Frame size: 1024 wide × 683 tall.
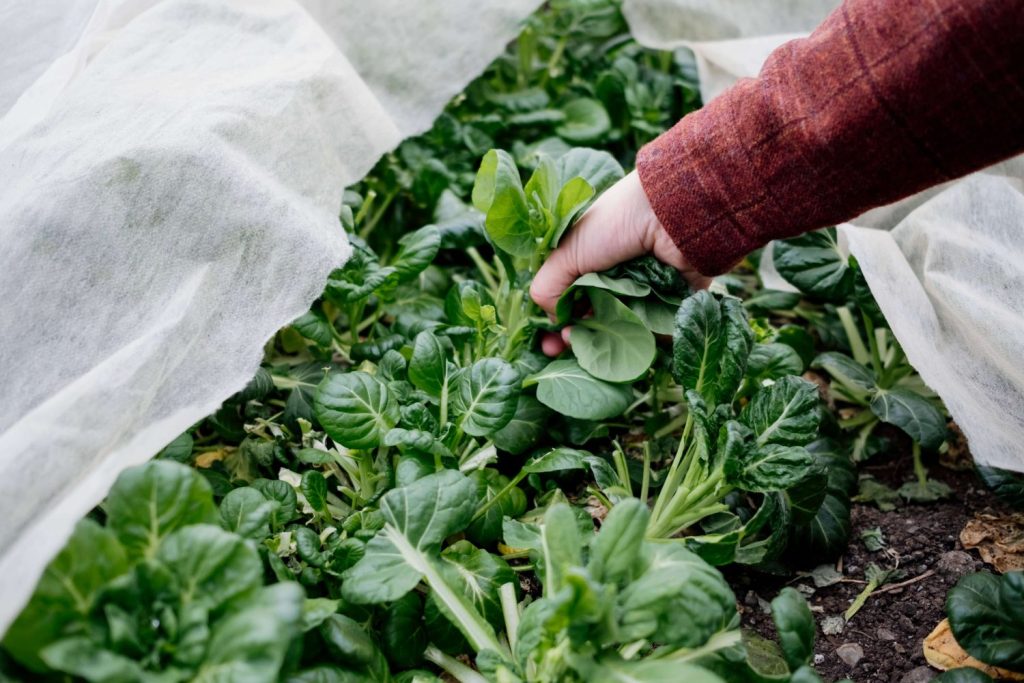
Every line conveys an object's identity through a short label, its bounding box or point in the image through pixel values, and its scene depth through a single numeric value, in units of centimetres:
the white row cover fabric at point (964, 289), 118
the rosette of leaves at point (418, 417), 113
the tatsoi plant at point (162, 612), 76
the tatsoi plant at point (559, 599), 85
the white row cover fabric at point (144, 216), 91
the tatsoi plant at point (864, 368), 138
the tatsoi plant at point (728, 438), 108
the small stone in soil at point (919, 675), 113
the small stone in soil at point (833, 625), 121
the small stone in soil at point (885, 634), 120
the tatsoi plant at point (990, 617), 103
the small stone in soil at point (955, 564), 126
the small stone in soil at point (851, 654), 116
